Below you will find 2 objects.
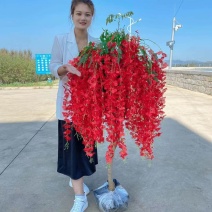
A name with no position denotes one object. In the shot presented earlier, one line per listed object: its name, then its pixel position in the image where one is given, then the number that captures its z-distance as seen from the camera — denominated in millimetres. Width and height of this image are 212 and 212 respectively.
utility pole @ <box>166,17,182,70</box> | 15291
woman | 1631
